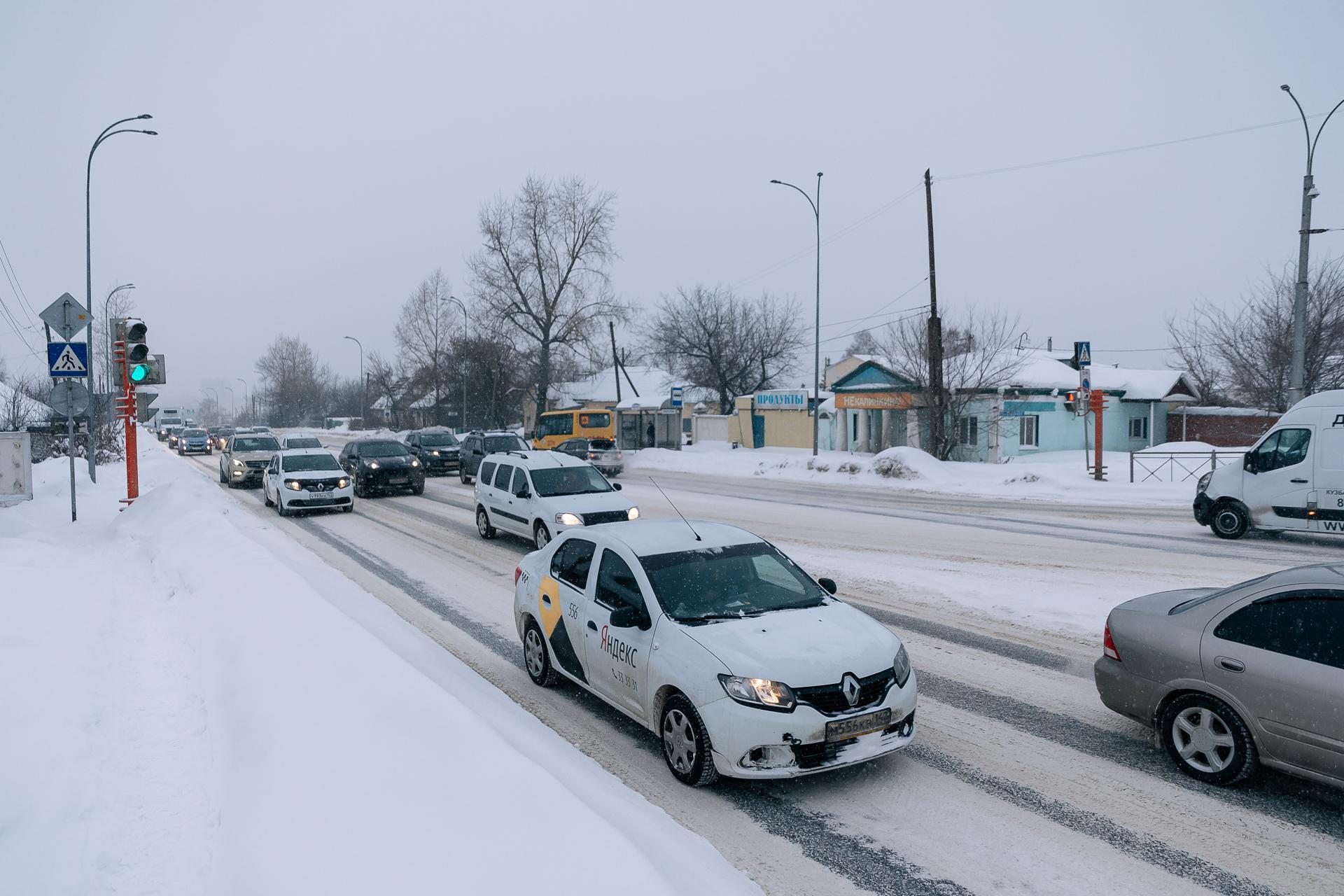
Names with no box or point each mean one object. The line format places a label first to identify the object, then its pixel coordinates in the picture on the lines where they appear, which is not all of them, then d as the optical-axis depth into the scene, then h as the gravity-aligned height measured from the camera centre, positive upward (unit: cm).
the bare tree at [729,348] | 6112 +584
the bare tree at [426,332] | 8138 +984
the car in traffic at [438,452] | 3278 -74
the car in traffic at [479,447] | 2962 -52
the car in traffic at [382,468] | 2414 -98
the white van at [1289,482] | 1430 -104
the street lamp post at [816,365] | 3369 +252
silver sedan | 484 -153
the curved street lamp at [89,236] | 2097 +515
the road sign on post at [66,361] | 1535 +140
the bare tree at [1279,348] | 3209 +298
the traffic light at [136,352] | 1648 +163
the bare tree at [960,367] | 3306 +237
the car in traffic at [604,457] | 3353 -102
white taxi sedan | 516 -147
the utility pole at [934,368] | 2994 +209
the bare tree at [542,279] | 5919 +1057
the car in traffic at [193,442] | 5497 -40
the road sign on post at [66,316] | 1538 +219
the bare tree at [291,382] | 12644 +790
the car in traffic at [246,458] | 2777 -72
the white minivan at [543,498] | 1410 -115
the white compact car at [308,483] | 2014 -115
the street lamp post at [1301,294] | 2070 +316
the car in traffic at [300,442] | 2564 -22
